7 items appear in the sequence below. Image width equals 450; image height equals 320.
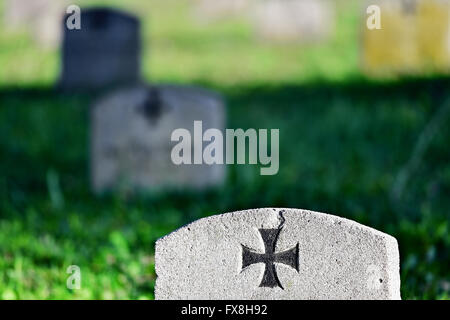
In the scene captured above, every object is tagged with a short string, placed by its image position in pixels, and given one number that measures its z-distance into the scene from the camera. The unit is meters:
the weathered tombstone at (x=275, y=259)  3.72
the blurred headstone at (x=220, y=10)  25.72
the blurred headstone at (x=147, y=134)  9.07
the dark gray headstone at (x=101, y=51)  14.91
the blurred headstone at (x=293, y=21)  20.72
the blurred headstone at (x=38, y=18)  22.04
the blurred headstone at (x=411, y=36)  14.68
